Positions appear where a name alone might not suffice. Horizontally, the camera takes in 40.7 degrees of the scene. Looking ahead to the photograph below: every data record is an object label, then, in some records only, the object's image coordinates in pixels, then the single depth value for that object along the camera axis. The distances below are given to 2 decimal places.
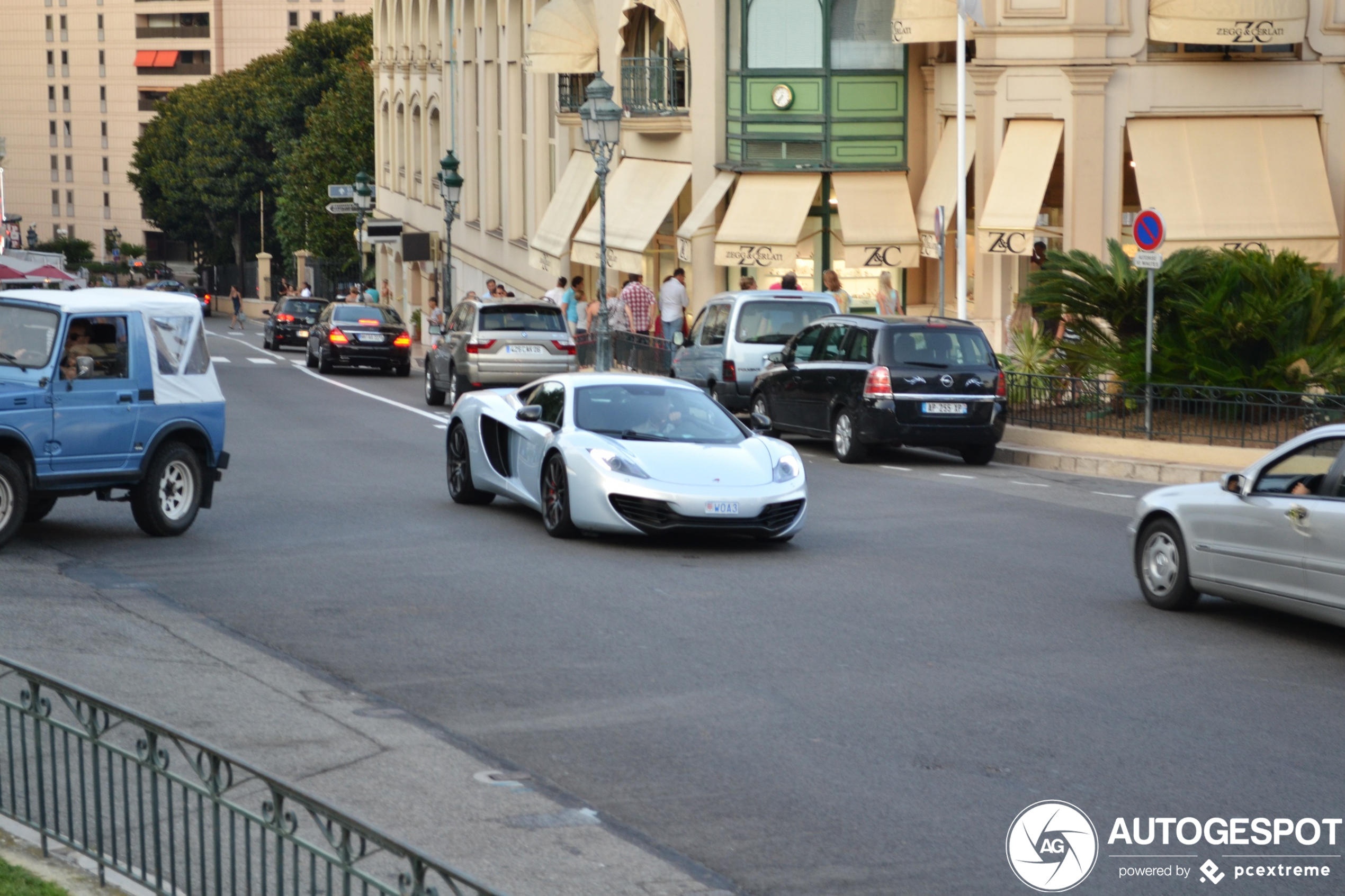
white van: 24.69
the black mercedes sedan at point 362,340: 40.69
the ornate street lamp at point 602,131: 30.91
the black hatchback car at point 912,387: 20.77
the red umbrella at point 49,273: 49.44
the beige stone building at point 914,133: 29.67
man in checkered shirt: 34.25
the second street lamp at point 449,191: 46.50
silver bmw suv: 29.58
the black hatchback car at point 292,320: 55.09
